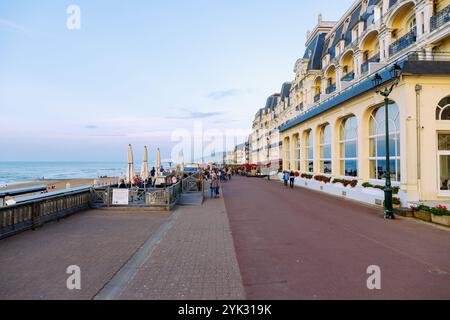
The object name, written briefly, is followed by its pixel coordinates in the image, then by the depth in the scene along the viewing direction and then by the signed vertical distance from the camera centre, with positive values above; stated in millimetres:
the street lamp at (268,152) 56906 +1906
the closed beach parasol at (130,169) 15666 -420
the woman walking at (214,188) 16334 -1781
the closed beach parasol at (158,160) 21219 +163
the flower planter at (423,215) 9455 -2244
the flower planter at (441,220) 8672 -2230
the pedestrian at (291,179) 23138 -1833
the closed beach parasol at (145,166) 18497 -293
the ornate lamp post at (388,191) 10016 -1333
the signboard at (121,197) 11773 -1628
